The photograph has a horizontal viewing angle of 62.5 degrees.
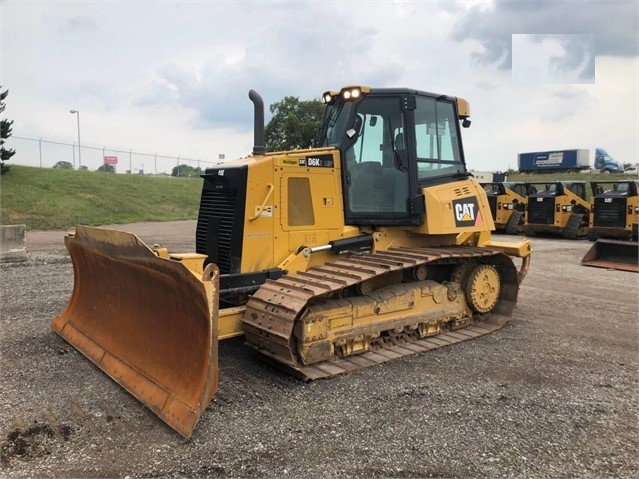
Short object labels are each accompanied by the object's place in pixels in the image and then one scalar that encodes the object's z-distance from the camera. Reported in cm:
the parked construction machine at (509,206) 2172
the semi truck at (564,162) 4916
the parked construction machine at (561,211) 1950
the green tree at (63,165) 3956
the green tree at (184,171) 4906
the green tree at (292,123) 2147
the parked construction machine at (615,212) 1761
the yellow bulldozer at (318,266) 462
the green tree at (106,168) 4438
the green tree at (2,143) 2842
